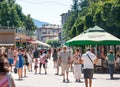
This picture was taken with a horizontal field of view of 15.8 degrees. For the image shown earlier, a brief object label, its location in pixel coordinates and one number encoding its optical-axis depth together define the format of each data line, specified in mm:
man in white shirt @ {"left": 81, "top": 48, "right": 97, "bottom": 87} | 15506
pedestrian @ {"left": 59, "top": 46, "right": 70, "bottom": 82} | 20297
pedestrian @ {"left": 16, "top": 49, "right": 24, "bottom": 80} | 21506
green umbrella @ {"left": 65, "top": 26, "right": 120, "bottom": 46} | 27016
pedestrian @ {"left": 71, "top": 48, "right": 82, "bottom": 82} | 19969
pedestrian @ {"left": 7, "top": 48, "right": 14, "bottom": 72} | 29428
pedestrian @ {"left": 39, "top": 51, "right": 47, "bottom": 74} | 26612
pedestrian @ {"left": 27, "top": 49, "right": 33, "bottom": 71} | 28128
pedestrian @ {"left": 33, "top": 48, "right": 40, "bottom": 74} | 28584
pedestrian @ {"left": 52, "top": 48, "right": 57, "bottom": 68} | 35375
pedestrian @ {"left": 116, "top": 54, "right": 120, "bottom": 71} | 27414
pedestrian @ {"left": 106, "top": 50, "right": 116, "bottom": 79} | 22156
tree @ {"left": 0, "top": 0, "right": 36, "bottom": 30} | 88250
